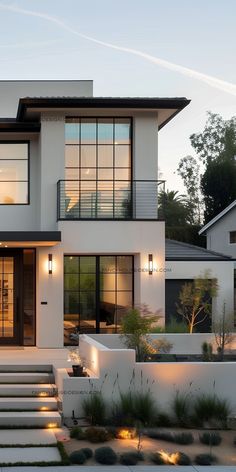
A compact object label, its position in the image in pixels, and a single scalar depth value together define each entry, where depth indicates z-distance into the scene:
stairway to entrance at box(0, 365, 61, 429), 11.32
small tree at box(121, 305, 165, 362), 13.30
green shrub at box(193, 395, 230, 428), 11.41
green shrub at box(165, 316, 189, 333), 16.38
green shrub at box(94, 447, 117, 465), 9.37
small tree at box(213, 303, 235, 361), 14.15
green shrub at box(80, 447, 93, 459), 9.60
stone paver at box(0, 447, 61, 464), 9.47
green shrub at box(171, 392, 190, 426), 11.53
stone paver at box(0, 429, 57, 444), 10.39
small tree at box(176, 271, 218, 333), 16.64
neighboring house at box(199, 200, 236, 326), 34.38
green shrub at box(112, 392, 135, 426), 11.10
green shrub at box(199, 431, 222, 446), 10.38
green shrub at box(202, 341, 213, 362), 13.56
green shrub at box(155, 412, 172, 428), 11.41
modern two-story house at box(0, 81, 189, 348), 17.38
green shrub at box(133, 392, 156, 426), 11.35
